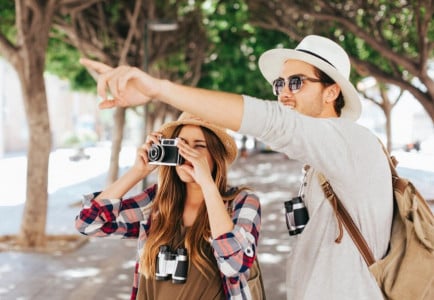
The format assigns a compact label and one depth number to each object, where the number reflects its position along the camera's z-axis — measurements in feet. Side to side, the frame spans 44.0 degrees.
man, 4.62
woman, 6.87
